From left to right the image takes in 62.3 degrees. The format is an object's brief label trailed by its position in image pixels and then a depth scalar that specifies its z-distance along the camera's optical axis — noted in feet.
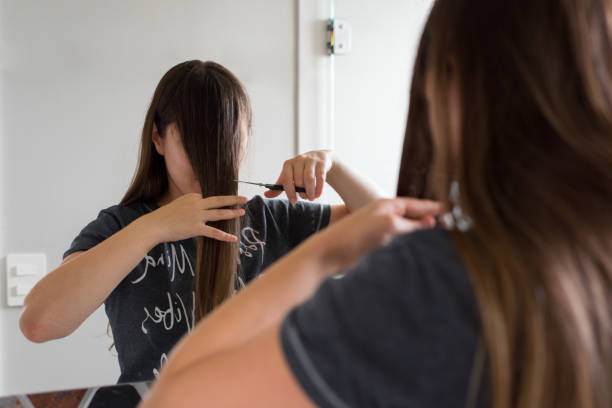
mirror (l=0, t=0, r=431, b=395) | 2.92
